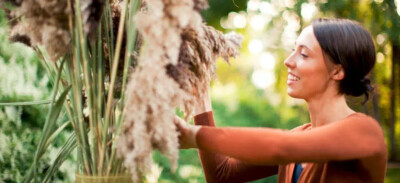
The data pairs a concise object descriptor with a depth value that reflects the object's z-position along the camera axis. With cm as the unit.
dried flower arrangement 85
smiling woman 108
